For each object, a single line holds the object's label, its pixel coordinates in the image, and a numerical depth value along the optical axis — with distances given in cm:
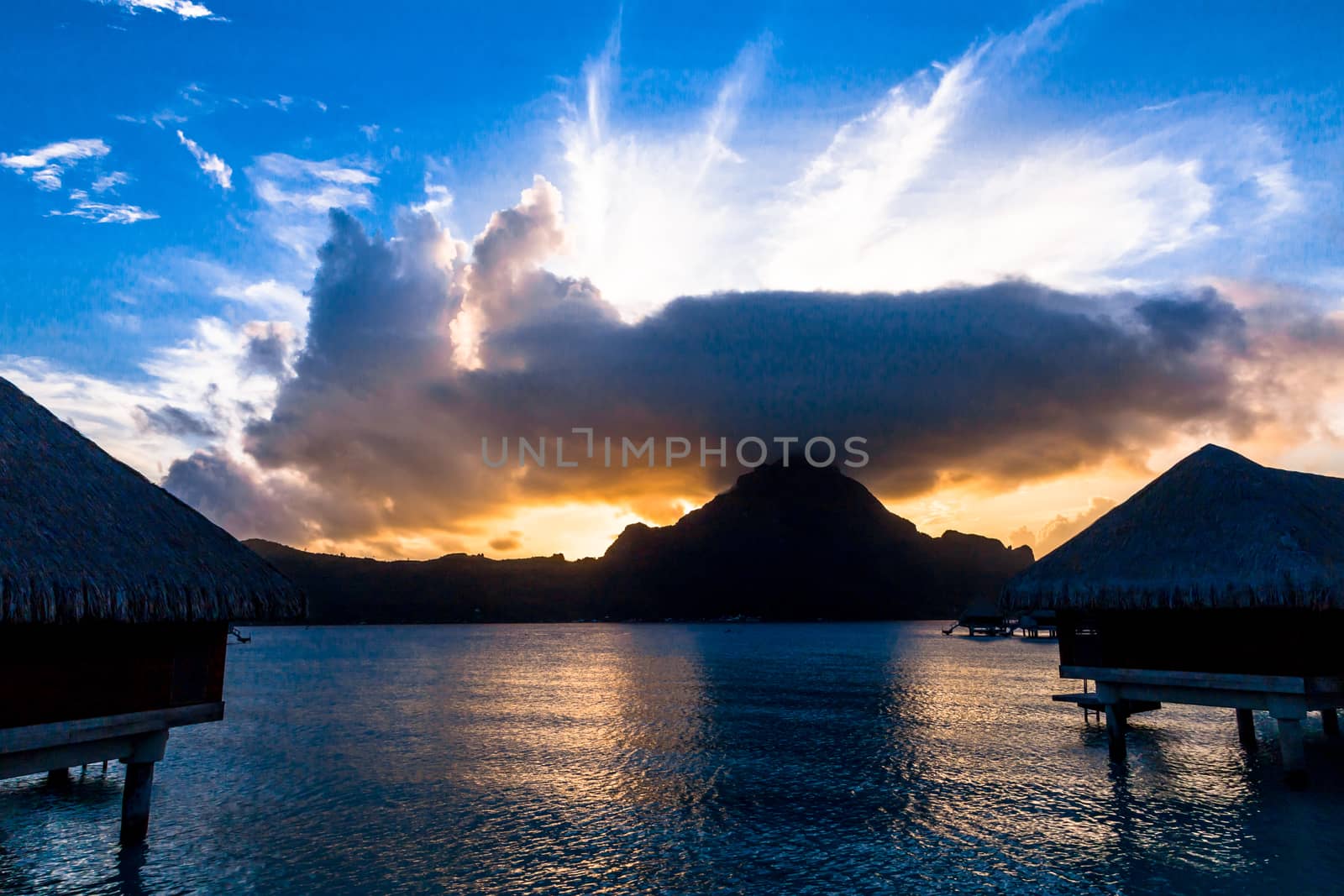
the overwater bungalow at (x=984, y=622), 11250
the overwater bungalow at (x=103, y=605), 1128
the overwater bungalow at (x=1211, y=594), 1636
